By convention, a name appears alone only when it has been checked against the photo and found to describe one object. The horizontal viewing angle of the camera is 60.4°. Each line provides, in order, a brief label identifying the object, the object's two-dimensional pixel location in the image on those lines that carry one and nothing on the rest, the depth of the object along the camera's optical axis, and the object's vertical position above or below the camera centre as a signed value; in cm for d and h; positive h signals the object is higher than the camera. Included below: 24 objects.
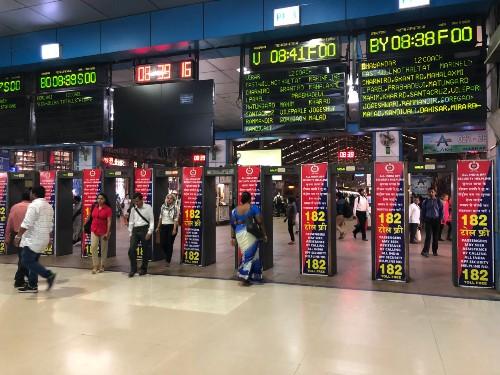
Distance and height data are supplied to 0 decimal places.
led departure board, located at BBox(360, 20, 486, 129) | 545 +148
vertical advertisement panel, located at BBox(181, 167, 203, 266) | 805 -47
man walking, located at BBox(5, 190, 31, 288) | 674 -39
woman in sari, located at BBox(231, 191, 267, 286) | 643 -74
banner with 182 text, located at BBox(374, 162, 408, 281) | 649 -51
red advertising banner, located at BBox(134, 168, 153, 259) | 855 +12
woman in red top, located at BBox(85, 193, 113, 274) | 730 -56
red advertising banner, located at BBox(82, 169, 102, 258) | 894 -6
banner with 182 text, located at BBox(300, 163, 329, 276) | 697 -48
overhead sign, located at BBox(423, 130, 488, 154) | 1316 +148
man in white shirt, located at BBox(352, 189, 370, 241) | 1234 -58
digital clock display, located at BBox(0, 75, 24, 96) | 795 +197
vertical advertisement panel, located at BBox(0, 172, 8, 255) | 956 -35
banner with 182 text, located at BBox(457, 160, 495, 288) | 605 -48
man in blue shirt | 935 -69
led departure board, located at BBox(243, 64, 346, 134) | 595 +128
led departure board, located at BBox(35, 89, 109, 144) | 730 +128
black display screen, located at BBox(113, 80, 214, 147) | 654 +118
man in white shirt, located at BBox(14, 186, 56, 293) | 582 -65
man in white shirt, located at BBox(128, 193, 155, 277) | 716 -64
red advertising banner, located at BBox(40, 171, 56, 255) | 937 +3
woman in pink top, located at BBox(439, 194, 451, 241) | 1076 -54
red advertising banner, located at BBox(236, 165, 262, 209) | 758 +16
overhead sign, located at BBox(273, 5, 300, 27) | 599 +245
